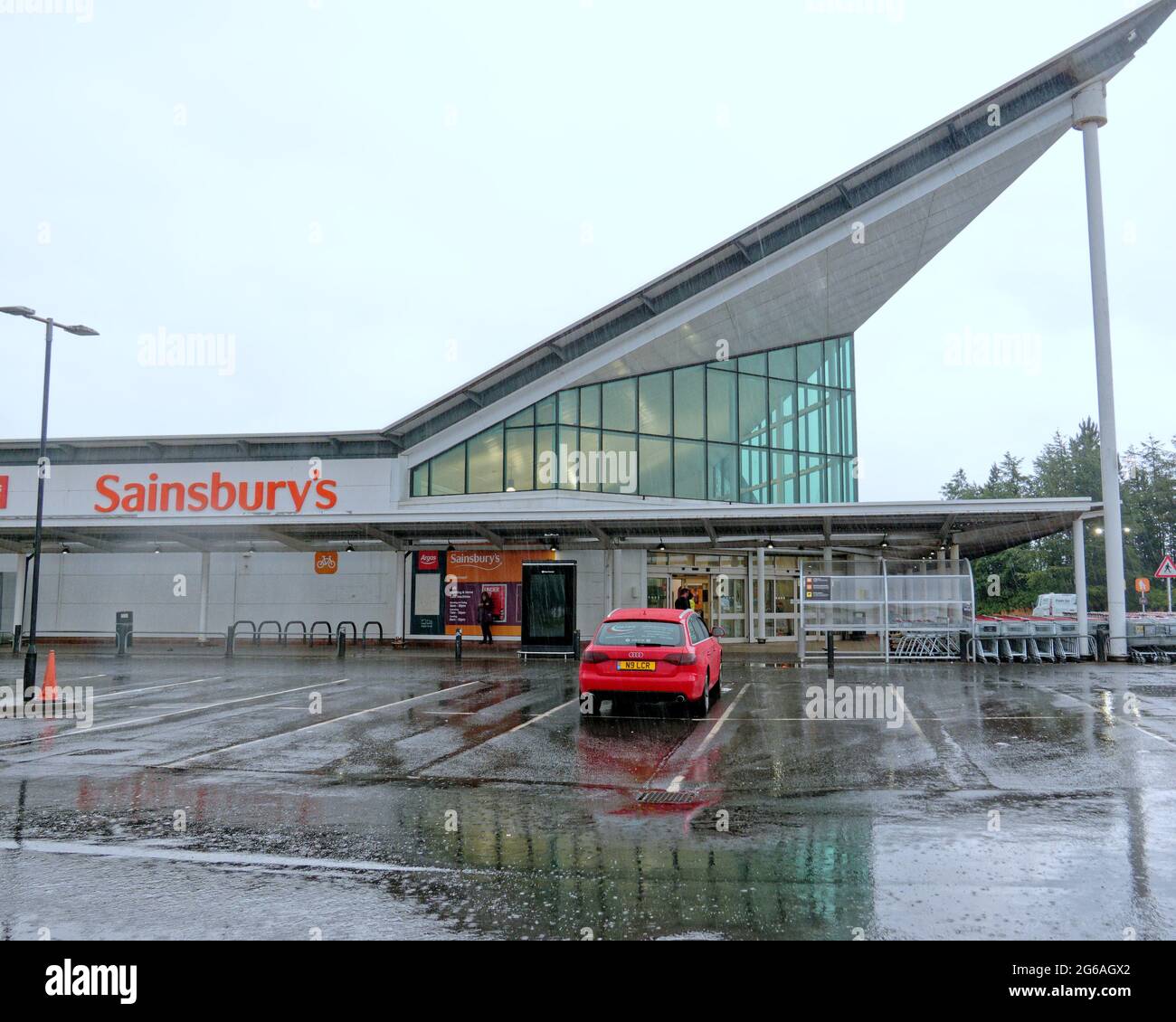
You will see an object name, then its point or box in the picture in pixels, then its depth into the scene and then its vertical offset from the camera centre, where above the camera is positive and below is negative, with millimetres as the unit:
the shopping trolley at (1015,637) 22906 -1018
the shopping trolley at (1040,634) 22938 -950
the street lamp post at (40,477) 16141 +2323
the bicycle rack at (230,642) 25166 -1302
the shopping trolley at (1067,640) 23219 -1166
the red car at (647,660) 12711 -907
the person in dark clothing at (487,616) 27922 -595
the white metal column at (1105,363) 22272 +6030
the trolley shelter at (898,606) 22594 -232
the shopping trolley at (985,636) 22875 -995
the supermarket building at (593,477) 27031 +4257
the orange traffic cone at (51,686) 16125 -1693
